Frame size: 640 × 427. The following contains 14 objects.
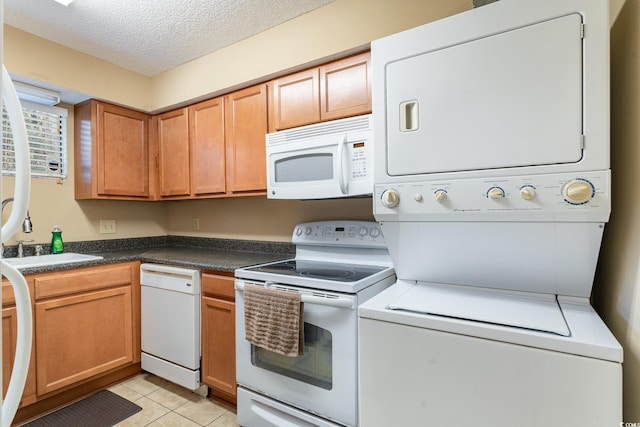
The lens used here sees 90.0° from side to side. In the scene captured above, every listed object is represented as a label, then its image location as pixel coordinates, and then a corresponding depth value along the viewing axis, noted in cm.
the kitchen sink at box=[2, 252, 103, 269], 201
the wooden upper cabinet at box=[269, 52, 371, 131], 176
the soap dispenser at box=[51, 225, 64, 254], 233
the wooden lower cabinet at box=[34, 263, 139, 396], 186
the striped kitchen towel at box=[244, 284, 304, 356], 148
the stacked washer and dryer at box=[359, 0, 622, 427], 82
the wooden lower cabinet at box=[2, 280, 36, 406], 171
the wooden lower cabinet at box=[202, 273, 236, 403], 189
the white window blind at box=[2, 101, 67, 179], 230
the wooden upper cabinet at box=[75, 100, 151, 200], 245
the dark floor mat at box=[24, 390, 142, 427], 182
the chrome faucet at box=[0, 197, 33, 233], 210
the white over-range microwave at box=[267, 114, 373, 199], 167
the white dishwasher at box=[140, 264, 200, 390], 203
